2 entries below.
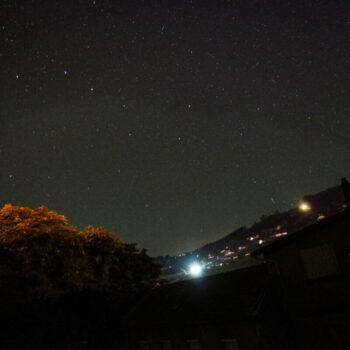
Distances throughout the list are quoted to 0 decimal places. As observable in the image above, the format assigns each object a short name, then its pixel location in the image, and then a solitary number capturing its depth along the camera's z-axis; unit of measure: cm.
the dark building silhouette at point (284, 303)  1435
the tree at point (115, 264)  2828
